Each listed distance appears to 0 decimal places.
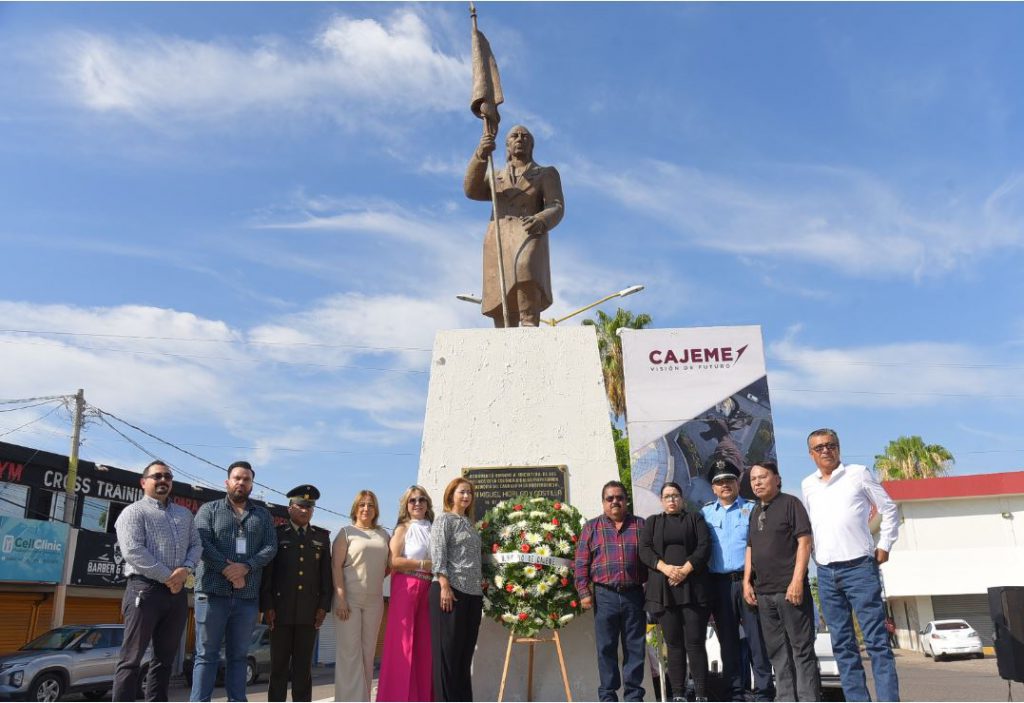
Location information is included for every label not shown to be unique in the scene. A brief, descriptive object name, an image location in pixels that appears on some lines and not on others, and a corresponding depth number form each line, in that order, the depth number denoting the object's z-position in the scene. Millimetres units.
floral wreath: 5750
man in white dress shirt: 4426
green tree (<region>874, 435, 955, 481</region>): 32844
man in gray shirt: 4512
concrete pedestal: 6941
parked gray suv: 11602
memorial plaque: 6797
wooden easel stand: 5745
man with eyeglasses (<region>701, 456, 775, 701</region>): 5250
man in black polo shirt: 4691
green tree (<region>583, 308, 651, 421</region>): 22312
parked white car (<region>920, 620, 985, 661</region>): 21000
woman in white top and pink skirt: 5434
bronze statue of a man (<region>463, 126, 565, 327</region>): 8031
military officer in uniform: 5227
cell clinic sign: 16214
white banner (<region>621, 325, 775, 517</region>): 8188
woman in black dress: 5270
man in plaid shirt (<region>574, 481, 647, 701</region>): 5395
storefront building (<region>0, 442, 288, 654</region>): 16516
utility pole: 17484
